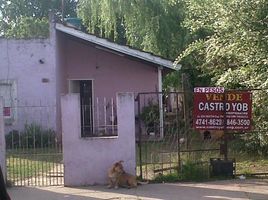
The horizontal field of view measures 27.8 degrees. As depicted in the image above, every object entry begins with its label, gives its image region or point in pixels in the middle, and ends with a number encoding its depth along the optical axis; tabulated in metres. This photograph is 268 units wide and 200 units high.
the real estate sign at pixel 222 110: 10.66
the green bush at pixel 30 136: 15.73
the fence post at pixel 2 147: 10.13
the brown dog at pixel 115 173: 9.83
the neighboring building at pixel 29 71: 17.72
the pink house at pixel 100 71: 19.06
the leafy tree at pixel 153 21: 21.59
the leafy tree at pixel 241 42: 10.53
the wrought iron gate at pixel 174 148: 10.74
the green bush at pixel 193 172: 10.52
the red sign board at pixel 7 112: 17.23
